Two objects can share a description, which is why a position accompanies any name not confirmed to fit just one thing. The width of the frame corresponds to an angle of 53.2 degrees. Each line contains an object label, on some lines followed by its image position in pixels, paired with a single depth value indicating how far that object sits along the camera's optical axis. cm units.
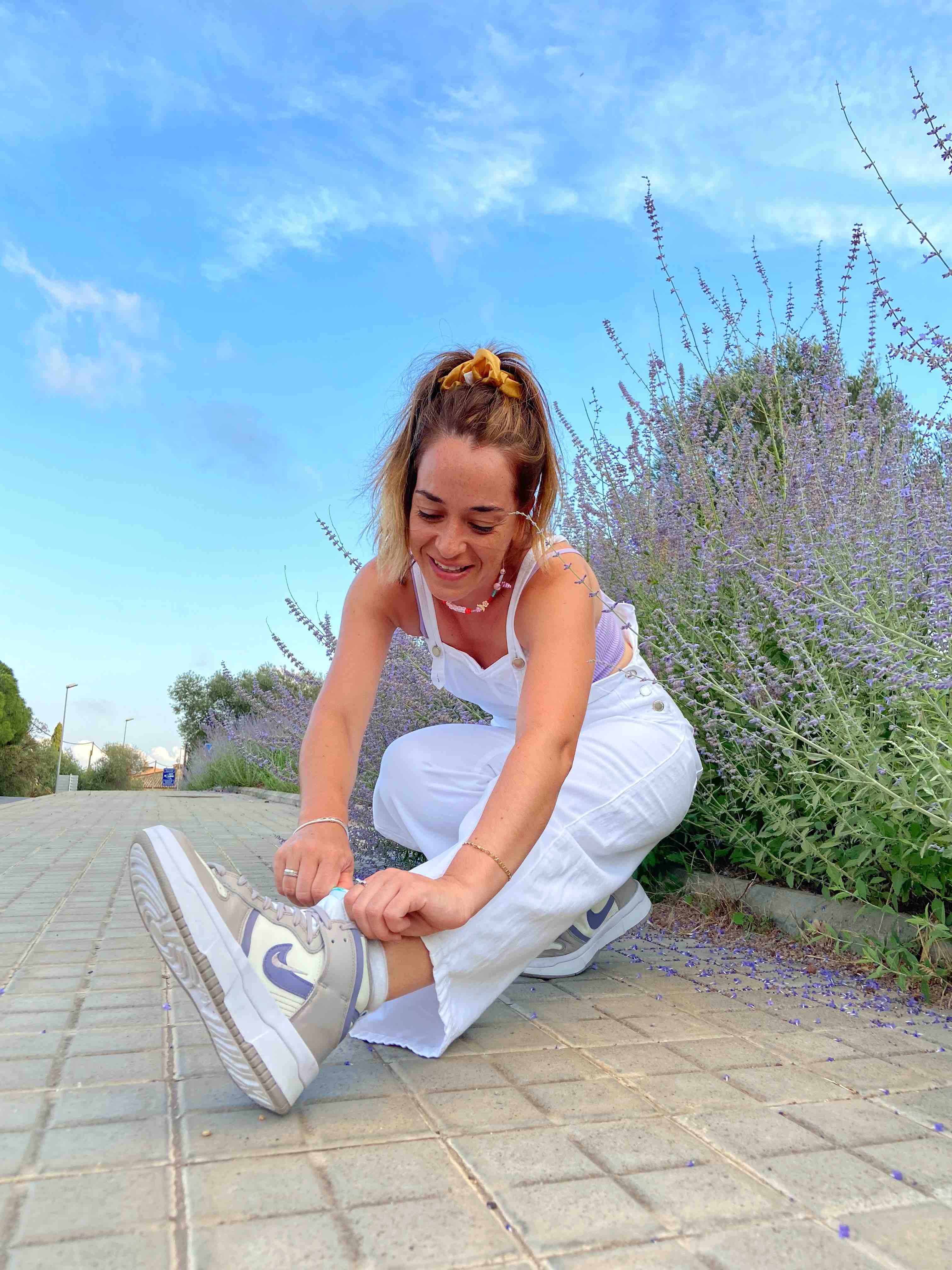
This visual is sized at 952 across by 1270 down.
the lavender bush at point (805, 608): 223
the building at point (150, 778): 4328
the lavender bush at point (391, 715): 351
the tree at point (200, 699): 2684
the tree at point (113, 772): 3812
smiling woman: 142
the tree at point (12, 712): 3083
